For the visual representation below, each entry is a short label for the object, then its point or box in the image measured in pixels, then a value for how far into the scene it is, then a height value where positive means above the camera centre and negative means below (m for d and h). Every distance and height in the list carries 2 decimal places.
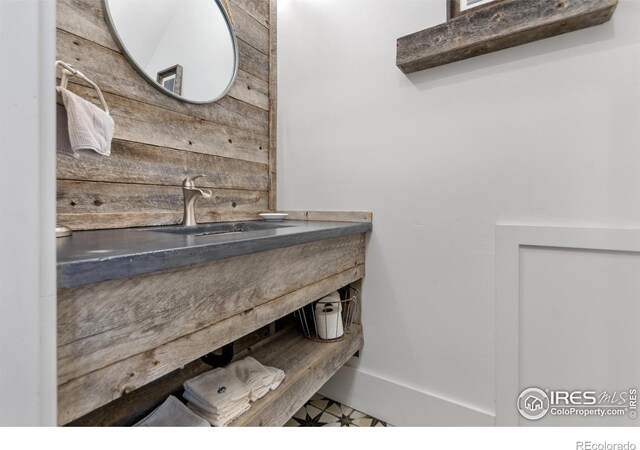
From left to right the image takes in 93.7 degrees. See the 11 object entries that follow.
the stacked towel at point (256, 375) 0.95 -0.52
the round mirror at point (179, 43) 1.08 +0.73
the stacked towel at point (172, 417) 0.82 -0.54
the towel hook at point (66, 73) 0.81 +0.41
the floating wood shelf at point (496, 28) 0.92 +0.66
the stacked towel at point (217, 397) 0.85 -0.52
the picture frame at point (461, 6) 1.11 +0.82
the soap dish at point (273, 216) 1.53 +0.04
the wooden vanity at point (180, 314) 0.50 -0.20
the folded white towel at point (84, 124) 0.79 +0.27
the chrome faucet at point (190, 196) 1.18 +0.11
